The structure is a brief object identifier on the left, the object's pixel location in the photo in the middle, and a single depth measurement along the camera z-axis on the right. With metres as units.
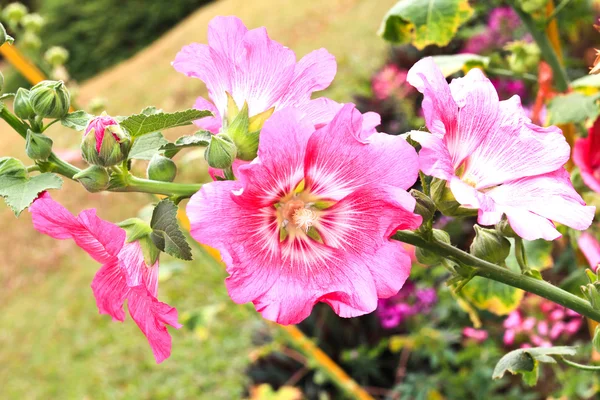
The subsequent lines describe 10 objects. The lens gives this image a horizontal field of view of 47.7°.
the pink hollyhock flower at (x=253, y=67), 0.72
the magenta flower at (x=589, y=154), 1.13
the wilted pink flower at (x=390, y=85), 3.68
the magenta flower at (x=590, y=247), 1.05
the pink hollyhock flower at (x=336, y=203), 0.59
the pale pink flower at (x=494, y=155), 0.60
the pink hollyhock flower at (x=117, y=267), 0.64
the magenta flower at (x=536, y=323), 1.89
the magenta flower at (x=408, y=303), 2.22
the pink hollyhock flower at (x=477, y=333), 2.06
